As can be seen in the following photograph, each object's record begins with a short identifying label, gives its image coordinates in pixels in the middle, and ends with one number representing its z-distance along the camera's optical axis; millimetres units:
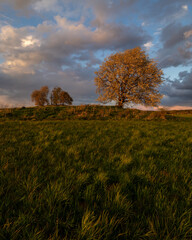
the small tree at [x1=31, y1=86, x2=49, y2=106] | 62606
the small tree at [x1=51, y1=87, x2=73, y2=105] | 62781
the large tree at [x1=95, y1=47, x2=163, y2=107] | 26891
